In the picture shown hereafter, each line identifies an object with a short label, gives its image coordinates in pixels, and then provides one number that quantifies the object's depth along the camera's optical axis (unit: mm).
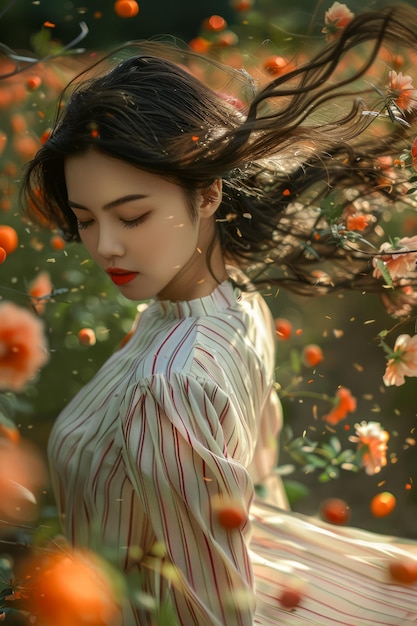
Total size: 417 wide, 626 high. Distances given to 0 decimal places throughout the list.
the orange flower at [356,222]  1138
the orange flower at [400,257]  1010
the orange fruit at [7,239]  991
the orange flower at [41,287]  1263
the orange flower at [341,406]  1389
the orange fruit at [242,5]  1124
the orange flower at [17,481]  818
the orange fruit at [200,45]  1128
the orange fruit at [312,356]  1335
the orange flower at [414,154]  954
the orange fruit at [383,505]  1071
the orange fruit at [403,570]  1139
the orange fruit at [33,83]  1108
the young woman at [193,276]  894
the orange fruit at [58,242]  1269
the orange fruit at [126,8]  978
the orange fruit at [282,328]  1238
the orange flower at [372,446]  1280
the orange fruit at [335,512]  1055
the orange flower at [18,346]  907
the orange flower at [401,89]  950
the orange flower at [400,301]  1132
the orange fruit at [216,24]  1119
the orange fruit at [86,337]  1294
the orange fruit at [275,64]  1025
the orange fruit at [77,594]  644
